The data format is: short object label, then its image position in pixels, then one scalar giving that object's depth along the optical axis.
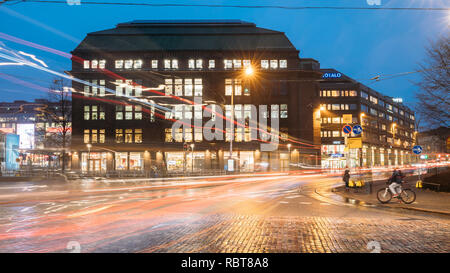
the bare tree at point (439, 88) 20.38
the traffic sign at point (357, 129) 21.00
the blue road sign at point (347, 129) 21.81
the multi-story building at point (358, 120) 89.31
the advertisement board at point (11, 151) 39.12
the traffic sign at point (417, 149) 23.06
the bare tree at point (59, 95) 43.70
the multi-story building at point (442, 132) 20.67
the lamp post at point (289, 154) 58.33
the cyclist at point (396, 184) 16.39
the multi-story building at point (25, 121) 46.12
